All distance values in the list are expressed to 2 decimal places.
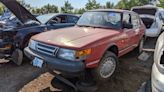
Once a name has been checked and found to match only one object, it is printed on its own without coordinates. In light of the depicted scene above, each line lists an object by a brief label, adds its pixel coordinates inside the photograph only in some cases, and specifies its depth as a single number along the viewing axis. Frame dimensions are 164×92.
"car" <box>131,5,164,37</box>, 4.84
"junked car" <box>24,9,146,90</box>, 2.12
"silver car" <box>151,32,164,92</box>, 1.27
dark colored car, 3.11
